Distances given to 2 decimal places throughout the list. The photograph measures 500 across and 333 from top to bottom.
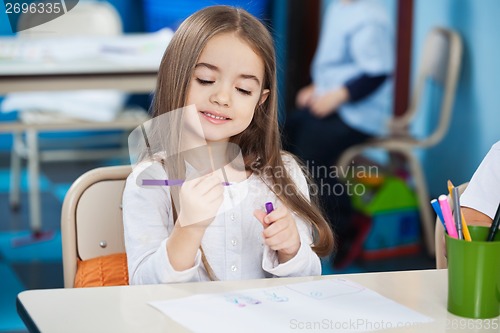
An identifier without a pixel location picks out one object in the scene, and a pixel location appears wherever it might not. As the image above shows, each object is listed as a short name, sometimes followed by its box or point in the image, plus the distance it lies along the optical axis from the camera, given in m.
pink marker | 1.55
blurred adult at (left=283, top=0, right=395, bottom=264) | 4.06
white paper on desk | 1.52
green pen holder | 1.54
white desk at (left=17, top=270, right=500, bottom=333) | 1.52
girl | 1.81
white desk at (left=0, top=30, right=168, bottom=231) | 3.70
